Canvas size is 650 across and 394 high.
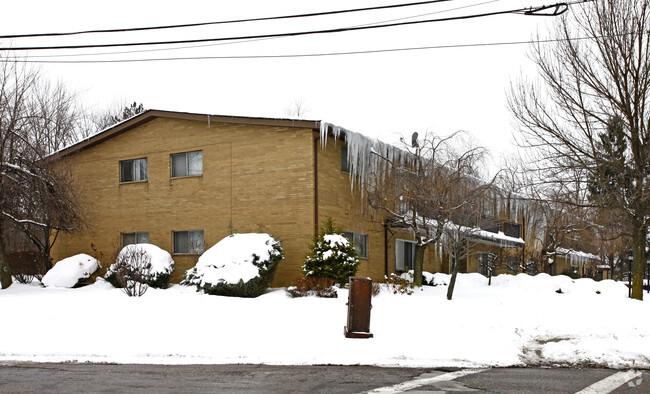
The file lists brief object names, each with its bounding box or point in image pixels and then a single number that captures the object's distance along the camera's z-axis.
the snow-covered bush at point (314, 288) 16.34
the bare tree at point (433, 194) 18.58
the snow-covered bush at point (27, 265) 20.34
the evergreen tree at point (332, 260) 17.31
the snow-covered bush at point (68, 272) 20.23
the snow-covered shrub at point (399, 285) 18.48
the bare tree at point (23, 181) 17.62
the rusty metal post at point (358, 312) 10.97
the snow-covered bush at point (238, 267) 16.78
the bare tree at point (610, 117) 15.59
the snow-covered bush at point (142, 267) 16.66
